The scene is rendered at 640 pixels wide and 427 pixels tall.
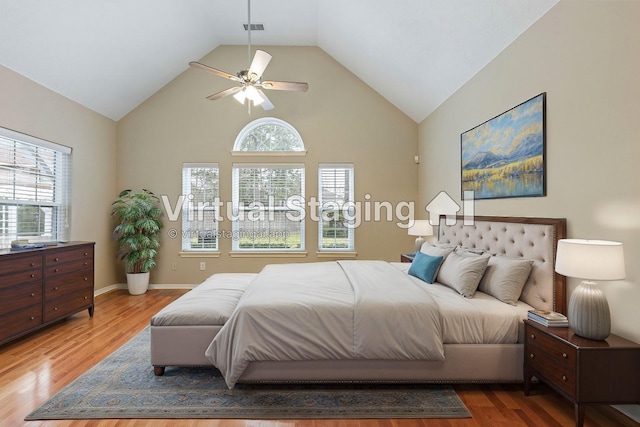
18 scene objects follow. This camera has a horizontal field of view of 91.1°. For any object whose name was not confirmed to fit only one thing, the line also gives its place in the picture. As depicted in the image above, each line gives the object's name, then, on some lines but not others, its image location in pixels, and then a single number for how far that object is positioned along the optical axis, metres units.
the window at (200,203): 5.21
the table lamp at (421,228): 4.29
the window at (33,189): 3.38
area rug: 2.01
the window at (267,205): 5.25
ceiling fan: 2.93
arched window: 5.23
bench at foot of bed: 2.37
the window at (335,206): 5.23
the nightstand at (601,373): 1.71
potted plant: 4.76
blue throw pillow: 3.04
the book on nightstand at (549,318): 2.01
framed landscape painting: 2.54
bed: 2.18
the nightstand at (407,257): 4.36
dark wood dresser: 2.87
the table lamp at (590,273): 1.70
